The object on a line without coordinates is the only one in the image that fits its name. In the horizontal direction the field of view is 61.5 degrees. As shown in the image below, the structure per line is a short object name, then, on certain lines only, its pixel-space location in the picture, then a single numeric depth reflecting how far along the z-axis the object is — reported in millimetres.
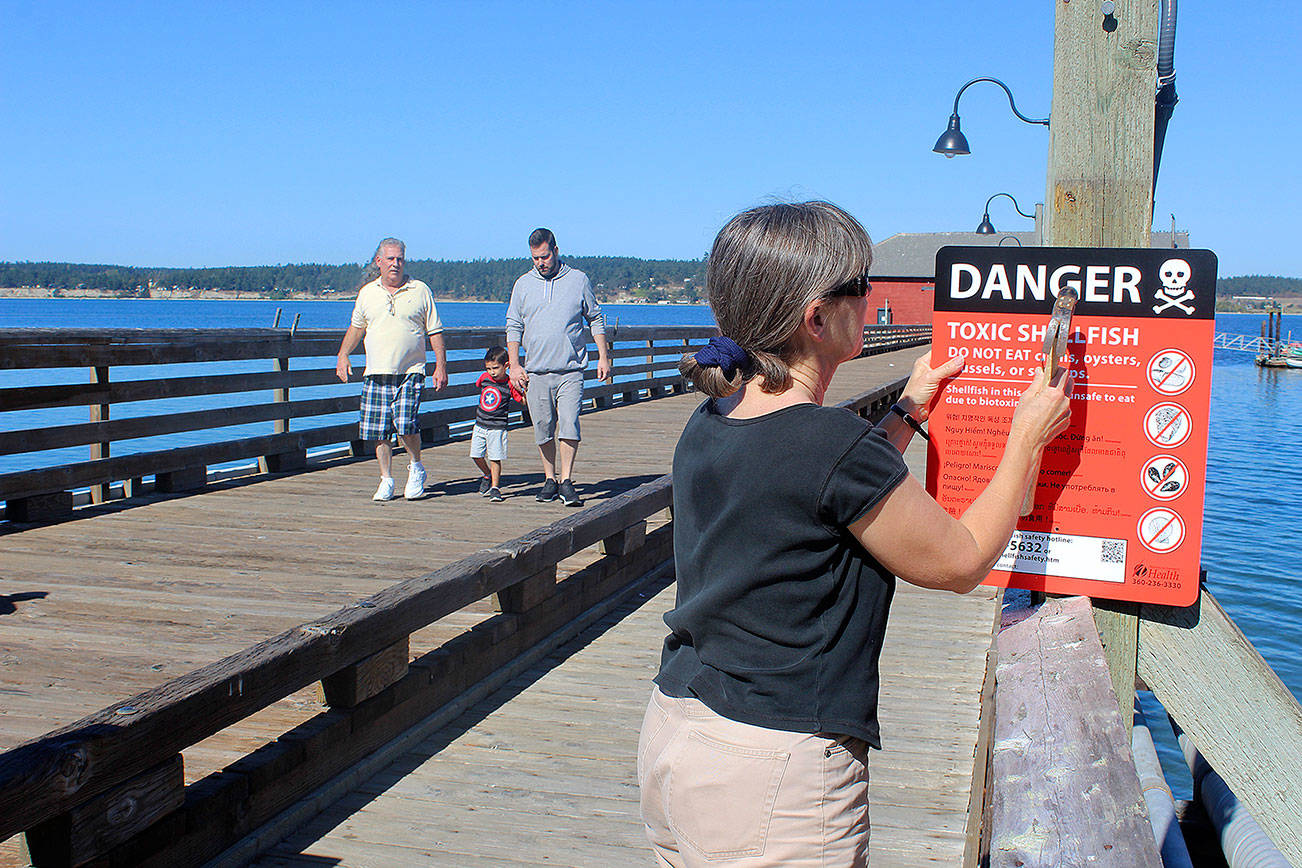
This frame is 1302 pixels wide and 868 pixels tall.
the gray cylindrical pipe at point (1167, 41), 3178
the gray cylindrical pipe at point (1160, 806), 5461
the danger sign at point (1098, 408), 2299
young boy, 8836
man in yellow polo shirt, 8234
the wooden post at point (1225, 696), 2535
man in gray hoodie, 8062
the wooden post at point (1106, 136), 2393
